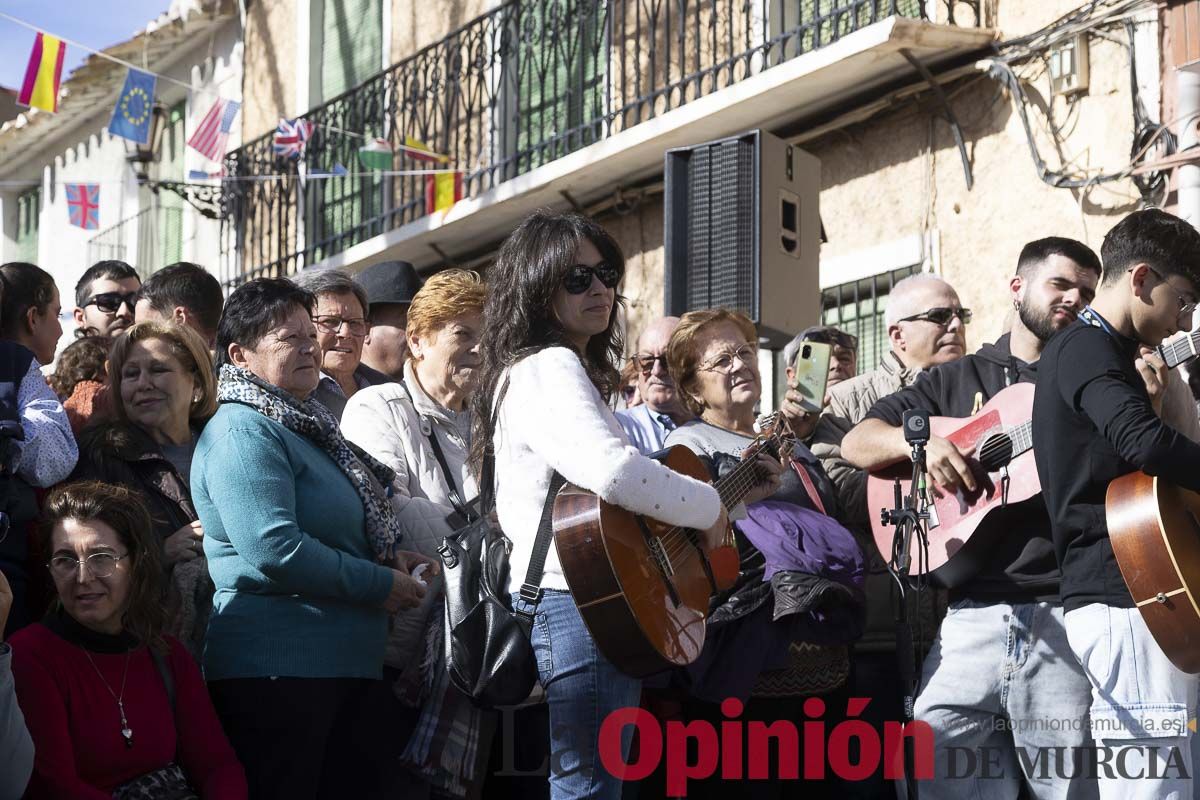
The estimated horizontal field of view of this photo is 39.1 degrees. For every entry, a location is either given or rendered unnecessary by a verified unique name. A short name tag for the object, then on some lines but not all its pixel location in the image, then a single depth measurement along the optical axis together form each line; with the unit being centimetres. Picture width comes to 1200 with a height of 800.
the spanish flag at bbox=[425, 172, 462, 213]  1444
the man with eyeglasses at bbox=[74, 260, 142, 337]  700
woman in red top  451
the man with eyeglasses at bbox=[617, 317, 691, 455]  623
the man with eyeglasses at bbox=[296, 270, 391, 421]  607
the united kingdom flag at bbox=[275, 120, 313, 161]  1554
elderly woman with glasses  548
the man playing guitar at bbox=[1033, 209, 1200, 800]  456
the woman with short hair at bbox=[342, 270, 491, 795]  479
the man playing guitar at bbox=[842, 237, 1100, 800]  520
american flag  1636
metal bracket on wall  1689
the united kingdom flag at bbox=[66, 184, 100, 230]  1814
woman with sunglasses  419
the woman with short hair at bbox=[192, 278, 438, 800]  470
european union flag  1562
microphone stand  523
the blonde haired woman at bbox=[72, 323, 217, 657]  507
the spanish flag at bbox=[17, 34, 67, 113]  1451
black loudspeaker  803
